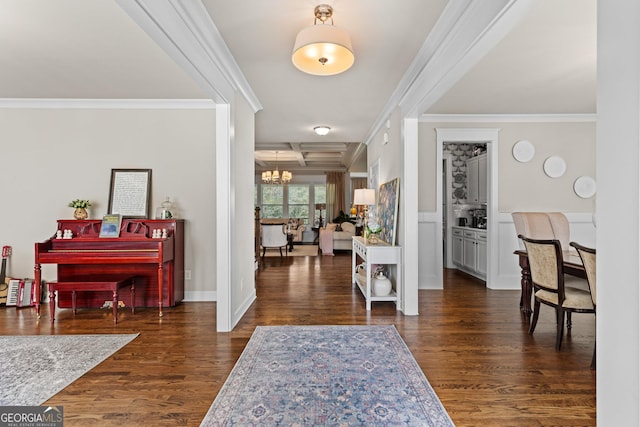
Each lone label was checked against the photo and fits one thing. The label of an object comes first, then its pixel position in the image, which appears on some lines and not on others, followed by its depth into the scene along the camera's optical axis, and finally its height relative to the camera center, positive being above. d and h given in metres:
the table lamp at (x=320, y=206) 11.91 +0.19
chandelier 9.59 +1.00
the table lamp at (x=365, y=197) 5.13 +0.22
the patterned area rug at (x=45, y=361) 2.12 -1.13
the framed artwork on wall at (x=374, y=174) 5.75 +0.68
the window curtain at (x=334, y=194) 11.73 +0.60
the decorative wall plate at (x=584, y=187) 4.91 +0.35
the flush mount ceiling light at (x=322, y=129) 5.49 +1.33
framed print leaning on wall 4.22 +0.23
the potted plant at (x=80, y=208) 4.02 +0.04
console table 3.92 -0.57
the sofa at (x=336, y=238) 8.83 -0.70
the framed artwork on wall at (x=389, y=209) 4.18 +0.02
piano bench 3.43 -0.77
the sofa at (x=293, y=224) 10.42 -0.42
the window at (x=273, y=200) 11.99 +0.40
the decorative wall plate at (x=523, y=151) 4.94 +0.88
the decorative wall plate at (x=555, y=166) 4.93 +0.65
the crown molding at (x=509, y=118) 4.88 +1.35
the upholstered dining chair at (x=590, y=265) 2.34 -0.38
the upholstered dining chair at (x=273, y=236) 8.55 -0.62
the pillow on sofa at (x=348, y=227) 9.38 -0.44
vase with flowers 4.57 -0.28
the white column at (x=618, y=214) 0.97 -0.01
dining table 3.43 -0.77
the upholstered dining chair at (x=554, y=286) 2.77 -0.65
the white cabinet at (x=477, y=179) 5.96 +0.59
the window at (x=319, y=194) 12.02 +0.62
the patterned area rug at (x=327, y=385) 1.85 -1.11
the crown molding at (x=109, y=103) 4.19 +1.34
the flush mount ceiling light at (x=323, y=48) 2.27 +1.14
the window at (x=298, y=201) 12.04 +0.37
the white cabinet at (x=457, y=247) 6.40 -0.70
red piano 3.70 -0.51
